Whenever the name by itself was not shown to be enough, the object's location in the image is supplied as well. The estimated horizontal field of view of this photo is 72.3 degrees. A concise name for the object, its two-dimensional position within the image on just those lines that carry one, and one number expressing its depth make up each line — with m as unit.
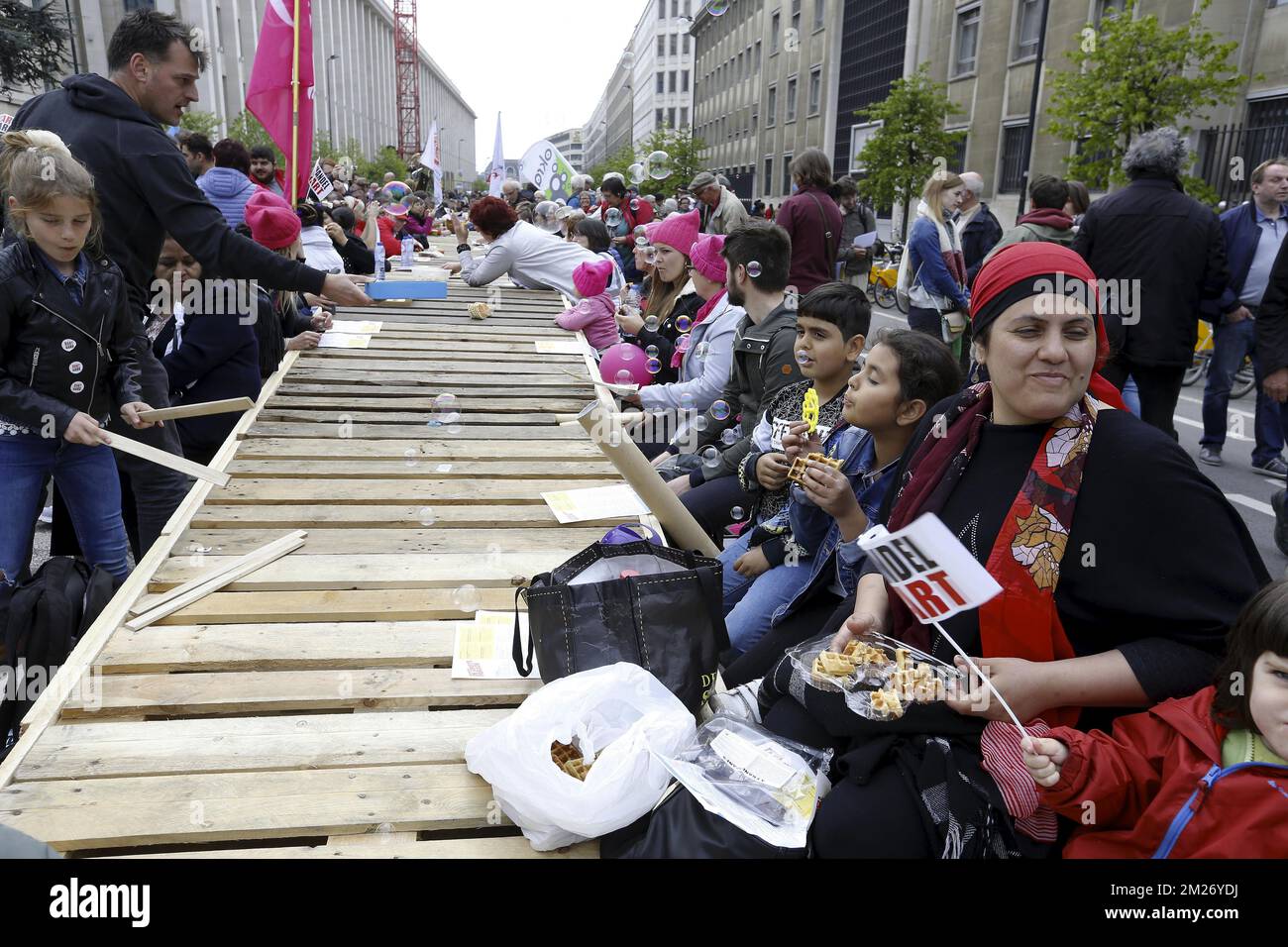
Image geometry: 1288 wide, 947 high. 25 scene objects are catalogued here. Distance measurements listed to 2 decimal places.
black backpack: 2.68
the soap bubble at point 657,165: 9.55
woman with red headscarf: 1.69
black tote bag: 2.03
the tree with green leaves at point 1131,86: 13.01
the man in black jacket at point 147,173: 3.57
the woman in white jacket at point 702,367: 4.52
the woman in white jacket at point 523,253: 7.54
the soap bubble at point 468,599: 2.50
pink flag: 6.44
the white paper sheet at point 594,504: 3.05
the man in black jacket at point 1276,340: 4.75
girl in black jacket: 2.94
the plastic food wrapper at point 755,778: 1.67
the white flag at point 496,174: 19.98
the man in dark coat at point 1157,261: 5.03
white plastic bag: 1.64
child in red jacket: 1.47
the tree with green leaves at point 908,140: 22.41
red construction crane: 95.06
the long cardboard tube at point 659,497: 3.04
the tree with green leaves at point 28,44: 21.86
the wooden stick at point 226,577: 2.33
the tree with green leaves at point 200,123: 29.48
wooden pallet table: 1.68
